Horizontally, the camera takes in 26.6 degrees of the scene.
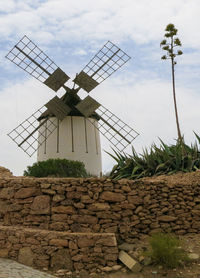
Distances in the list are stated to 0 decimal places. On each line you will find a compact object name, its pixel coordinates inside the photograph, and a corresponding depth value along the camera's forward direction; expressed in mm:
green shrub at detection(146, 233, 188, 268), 8602
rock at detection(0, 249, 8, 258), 9469
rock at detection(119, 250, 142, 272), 8648
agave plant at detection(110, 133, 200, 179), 12305
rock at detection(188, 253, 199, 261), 8818
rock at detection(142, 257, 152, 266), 8773
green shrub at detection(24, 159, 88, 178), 16625
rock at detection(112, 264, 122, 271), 8766
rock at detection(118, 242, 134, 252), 9252
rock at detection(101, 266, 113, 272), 8751
